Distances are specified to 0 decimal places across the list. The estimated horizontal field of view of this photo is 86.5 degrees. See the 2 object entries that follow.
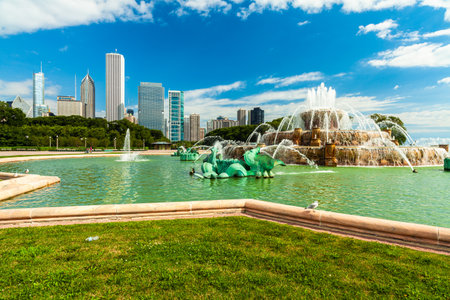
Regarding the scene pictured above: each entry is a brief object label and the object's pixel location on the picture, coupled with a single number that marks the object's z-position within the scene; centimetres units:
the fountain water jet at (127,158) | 3262
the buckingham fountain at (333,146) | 2236
